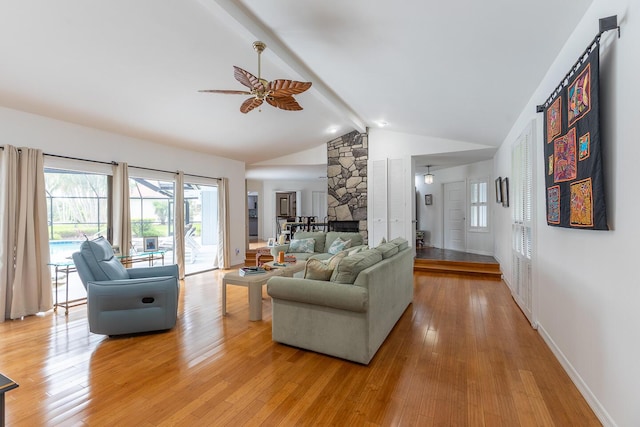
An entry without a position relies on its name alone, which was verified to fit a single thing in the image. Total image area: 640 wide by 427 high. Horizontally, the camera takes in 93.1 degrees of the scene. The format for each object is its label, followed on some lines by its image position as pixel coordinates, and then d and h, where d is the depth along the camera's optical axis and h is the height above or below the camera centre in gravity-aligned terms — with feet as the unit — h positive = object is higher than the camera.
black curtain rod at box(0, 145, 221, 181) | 13.25 +2.78
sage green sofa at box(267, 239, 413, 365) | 8.27 -2.76
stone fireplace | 23.85 +2.73
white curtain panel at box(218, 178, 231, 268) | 22.36 -0.50
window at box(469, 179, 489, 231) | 24.41 +0.60
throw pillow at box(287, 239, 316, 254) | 19.51 -1.96
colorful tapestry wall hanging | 5.86 +1.29
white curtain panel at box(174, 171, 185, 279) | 19.06 -0.27
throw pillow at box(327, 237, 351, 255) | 18.65 -1.92
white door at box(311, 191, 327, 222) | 39.32 +1.42
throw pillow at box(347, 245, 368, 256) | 11.95 -1.49
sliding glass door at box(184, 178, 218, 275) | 21.93 -0.81
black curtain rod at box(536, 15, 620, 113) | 5.45 +3.28
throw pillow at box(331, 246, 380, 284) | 8.70 -1.55
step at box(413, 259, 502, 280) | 19.52 -3.70
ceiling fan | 9.02 +3.95
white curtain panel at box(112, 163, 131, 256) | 15.71 +0.50
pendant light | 26.61 +3.10
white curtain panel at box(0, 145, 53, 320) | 11.74 -0.69
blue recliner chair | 10.00 -2.73
